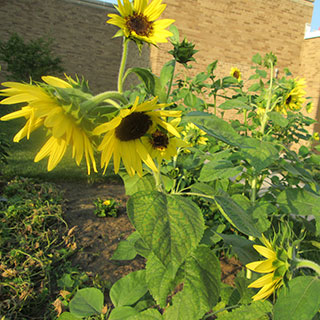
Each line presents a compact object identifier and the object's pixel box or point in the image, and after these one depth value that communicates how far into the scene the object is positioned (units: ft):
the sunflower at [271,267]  1.91
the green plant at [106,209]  7.20
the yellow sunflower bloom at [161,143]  1.76
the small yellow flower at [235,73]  8.91
